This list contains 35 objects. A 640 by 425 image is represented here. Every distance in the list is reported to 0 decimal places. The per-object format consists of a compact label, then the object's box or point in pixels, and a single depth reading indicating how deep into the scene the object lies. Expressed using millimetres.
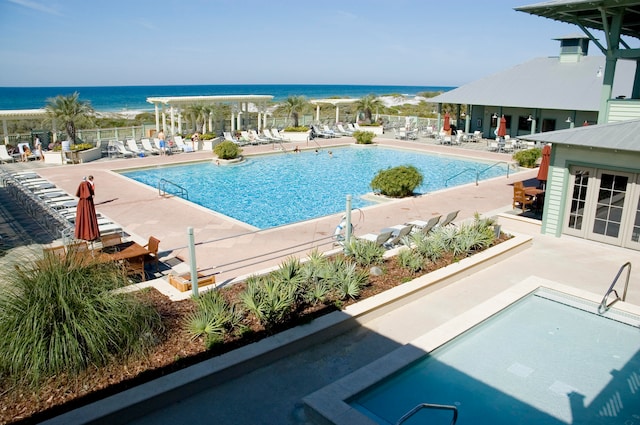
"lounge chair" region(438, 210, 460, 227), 10742
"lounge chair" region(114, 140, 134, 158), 23469
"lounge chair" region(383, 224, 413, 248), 9969
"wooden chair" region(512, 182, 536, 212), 13617
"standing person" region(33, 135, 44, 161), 21838
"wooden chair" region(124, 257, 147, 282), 8358
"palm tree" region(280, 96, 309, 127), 32781
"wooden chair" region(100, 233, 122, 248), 9075
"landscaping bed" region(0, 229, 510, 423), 4723
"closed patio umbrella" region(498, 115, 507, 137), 27031
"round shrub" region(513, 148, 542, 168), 21547
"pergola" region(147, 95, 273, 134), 26766
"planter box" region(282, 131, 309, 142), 30338
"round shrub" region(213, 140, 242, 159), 22562
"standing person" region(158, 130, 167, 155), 24312
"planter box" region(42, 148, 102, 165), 21422
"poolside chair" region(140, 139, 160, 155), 24489
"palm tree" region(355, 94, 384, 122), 36369
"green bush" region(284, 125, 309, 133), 30641
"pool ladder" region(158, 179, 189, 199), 16062
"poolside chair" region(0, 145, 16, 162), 21266
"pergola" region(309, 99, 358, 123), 34859
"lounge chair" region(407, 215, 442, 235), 10391
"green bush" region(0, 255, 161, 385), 4895
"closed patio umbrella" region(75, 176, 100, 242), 9008
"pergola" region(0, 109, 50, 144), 22250
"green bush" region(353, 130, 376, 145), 28750
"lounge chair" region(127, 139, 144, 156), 23772
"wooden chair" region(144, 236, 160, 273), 8953
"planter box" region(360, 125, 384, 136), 34131
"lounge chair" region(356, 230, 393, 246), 9453
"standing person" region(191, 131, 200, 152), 25375
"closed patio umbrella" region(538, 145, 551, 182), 13237
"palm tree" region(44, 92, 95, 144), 22172
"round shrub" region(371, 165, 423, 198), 15578
